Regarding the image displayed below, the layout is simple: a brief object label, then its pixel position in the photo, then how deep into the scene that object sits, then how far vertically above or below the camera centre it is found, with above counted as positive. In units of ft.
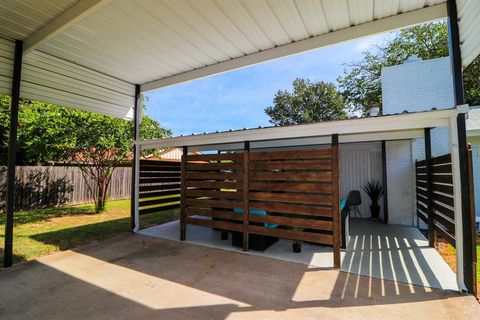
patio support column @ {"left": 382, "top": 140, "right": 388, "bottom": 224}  22.97 -0.86
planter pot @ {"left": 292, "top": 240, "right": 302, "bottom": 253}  15.29 -4.52
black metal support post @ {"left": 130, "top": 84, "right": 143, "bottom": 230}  21.04 +3.64
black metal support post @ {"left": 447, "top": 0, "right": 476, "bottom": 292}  9.94 +0.58
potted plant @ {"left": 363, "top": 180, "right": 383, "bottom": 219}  24.73 -2.19
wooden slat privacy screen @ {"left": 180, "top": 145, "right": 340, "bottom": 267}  13.39 -1.17
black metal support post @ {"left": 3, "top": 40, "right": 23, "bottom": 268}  13.11 +0.95
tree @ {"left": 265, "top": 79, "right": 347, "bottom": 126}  73.51 +21.21
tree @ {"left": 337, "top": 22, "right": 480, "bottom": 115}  45.73 +24.74
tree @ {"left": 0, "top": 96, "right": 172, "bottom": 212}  26.45 +3.91
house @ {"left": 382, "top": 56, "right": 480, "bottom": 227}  21.30 +6.77
